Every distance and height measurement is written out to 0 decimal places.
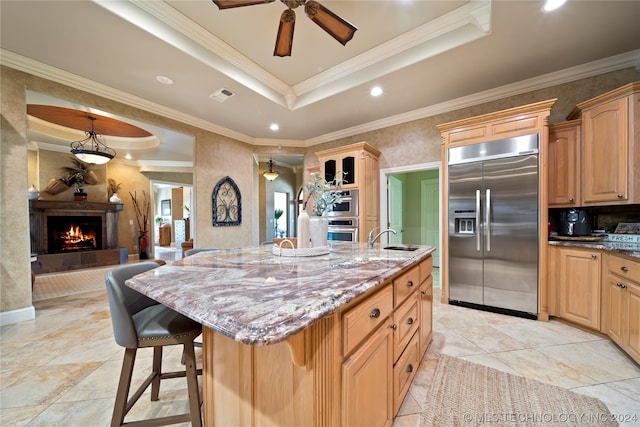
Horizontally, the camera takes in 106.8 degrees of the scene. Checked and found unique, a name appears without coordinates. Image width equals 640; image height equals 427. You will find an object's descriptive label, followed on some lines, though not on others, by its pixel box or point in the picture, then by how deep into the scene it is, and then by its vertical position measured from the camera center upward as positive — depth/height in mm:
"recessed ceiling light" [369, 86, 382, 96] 3080 +1575
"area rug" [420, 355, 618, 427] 1356 -1209
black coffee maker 2602 -165
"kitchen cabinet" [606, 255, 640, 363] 1788 -782
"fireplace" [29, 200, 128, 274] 5059 -538
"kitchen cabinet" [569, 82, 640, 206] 2166 +589
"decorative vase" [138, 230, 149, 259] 6762 -927
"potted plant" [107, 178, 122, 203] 6323 +676
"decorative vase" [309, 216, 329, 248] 1806 -152
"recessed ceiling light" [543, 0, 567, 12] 1877 +1631
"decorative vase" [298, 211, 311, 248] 1734 -151
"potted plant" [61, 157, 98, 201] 5527 +843
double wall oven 3949 -140
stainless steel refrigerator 2641 -195
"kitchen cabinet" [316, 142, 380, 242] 3869 +614
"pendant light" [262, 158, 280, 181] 6417 +986
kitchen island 708 -478
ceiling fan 1724 +1477
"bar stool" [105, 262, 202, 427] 1105 -591
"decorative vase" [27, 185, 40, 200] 4783 +381
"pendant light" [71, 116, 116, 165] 4220 +1447
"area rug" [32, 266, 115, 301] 3688 -1281
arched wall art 4465 +154
